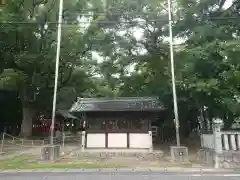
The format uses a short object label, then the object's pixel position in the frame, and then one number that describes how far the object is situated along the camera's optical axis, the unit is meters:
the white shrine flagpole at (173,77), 15.05
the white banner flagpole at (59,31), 16.40
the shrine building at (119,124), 18.22
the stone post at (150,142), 17.87
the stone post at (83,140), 18.25
